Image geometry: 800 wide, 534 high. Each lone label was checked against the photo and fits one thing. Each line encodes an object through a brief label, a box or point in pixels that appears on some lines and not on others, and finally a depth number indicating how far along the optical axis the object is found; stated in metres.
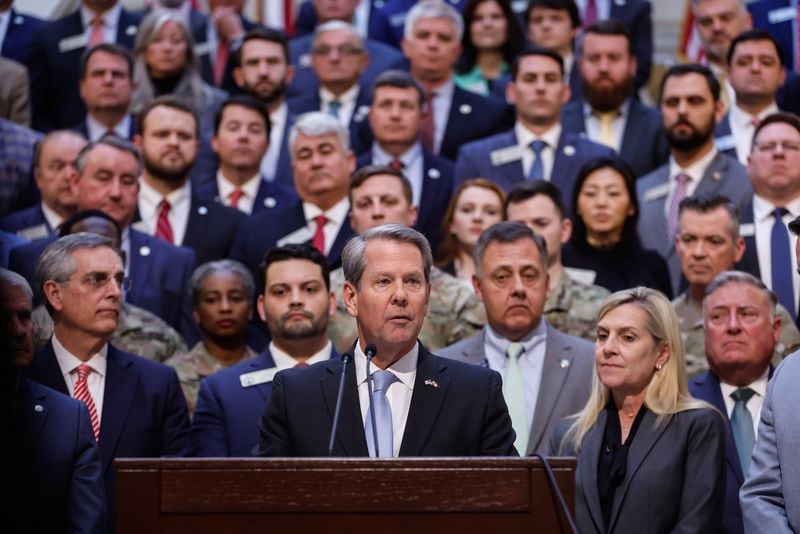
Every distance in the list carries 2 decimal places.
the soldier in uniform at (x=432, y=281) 12.38
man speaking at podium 7.89
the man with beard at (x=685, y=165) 14.60
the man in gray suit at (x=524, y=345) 10.67
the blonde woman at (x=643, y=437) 9.19
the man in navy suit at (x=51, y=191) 14.34
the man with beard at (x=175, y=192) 14.62
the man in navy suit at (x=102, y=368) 10.39
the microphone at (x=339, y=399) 6.88
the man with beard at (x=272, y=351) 10.85
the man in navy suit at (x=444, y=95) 16.94
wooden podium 6.61
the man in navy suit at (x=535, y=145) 15.23
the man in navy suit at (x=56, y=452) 8.54
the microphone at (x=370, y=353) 7.34
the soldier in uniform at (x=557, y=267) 12.25
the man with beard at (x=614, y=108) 16.47
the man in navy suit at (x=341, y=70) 17.23
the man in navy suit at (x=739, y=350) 10.84
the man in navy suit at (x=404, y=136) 15.28
